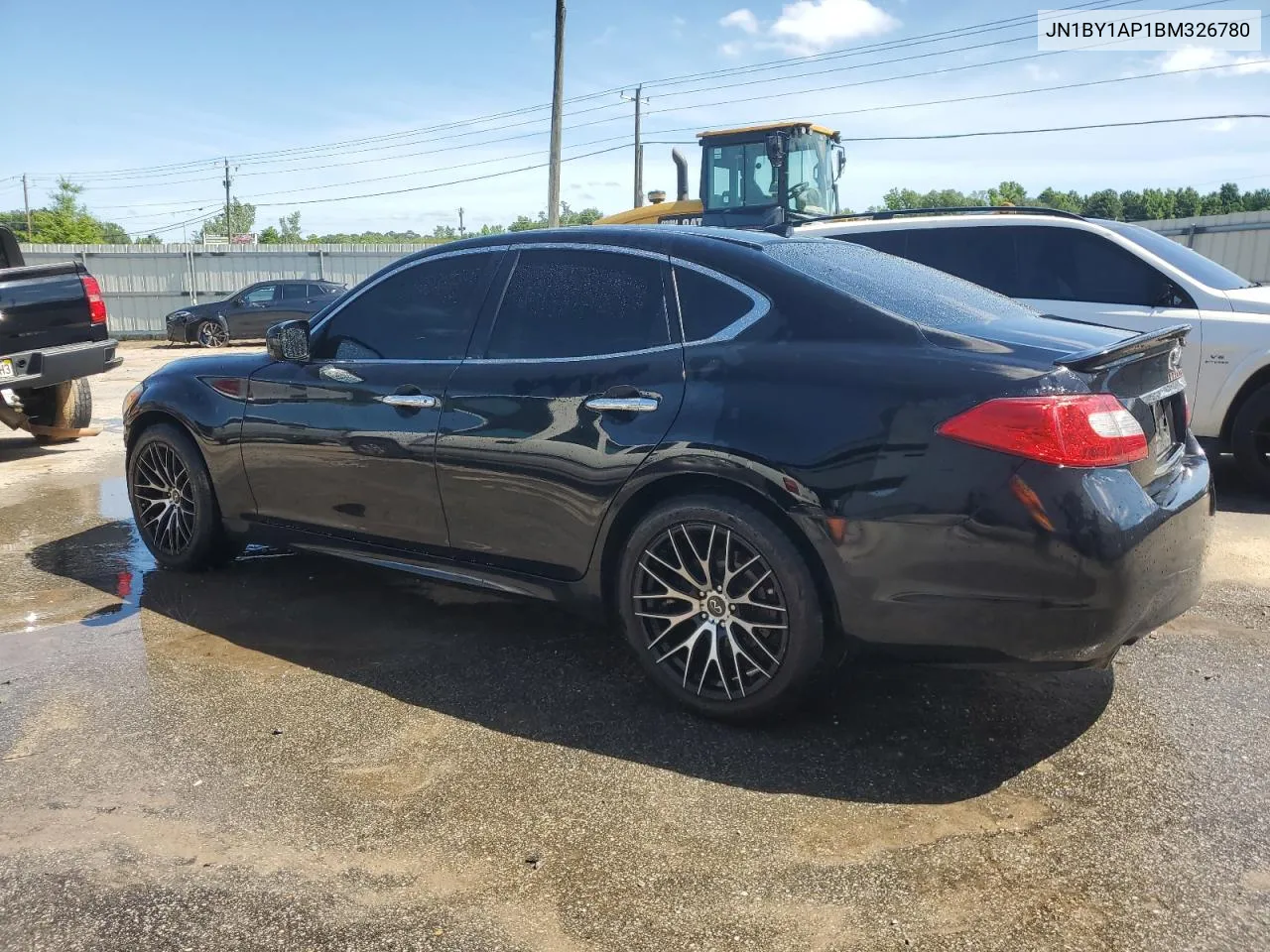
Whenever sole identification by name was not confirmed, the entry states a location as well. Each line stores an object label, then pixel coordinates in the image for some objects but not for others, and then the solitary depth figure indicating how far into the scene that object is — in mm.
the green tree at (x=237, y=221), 96438
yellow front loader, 13328
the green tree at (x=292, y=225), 96075
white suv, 6660
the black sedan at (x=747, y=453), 2871
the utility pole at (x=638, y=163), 42094
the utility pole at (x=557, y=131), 23172
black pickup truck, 8133
